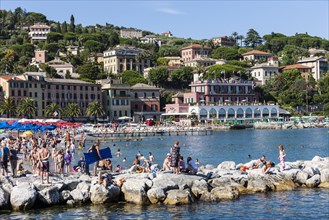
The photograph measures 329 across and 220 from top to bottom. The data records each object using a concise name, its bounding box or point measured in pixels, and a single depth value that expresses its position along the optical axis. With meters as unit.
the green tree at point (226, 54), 174.35
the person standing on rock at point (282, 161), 27.02
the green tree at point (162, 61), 162.80
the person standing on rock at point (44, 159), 22.39
